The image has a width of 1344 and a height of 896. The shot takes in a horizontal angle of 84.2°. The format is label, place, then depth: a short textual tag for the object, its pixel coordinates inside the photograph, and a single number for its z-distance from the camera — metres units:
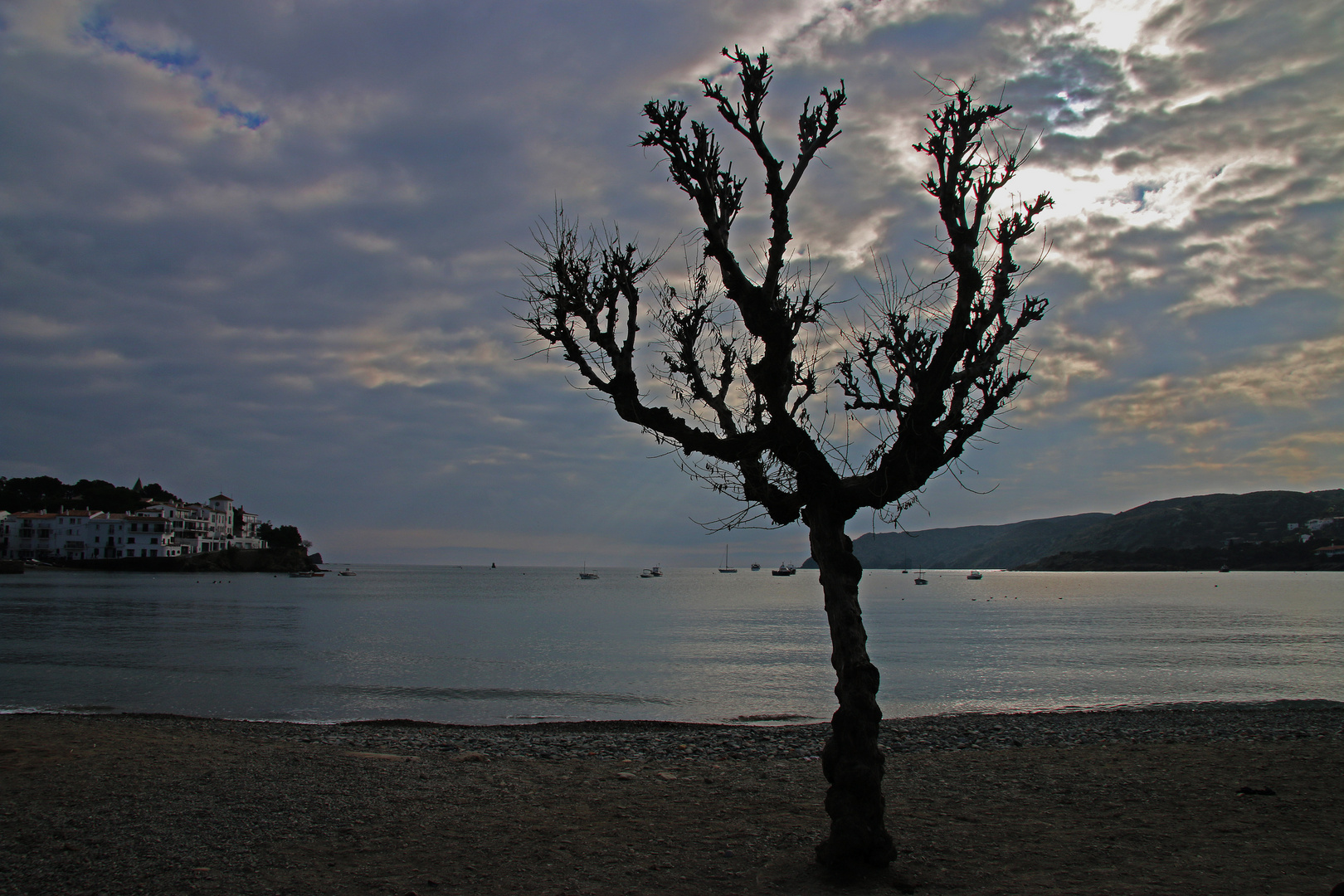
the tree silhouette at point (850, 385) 6.95
